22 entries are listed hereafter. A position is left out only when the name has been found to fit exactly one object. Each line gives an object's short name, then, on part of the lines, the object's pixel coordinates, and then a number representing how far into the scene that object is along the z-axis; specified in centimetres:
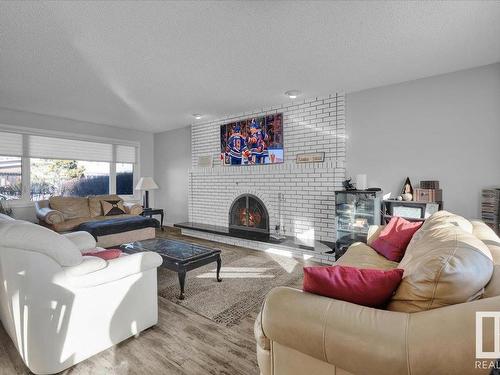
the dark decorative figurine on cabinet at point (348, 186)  370
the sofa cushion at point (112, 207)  525
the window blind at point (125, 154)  627
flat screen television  457
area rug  248
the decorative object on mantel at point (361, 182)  353
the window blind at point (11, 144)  464
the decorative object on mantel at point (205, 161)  560
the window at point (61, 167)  479
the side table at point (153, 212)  598
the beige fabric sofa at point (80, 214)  436
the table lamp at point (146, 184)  598
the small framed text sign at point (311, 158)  412
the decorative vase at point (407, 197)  327
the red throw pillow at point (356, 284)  112
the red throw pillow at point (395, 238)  242
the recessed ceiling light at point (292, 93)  378
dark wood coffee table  266
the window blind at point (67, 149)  502
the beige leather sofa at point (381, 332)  85
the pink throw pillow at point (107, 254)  222
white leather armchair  160
